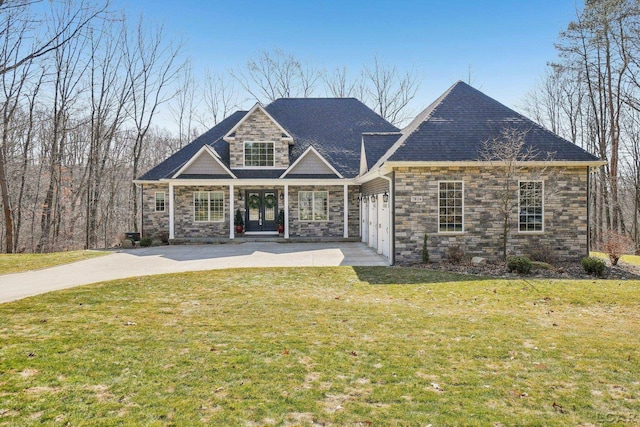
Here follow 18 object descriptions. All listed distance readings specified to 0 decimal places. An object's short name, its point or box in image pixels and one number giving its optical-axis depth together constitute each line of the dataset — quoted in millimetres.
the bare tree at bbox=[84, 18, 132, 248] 24336
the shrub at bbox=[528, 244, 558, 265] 12484
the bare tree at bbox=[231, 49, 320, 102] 33438
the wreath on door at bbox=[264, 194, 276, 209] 20703
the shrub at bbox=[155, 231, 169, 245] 19969
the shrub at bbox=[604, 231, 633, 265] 11984
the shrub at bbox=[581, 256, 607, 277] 10758
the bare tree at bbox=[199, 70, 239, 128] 33656
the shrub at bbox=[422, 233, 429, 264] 12367
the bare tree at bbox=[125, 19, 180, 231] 25562
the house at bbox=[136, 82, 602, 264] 12625
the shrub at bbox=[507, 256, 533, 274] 10641
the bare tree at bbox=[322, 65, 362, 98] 34469
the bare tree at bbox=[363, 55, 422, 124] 33156
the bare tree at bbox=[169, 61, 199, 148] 29503
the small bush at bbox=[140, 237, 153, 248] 18720
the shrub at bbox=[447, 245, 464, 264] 12272
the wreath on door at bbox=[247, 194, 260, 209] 20719
